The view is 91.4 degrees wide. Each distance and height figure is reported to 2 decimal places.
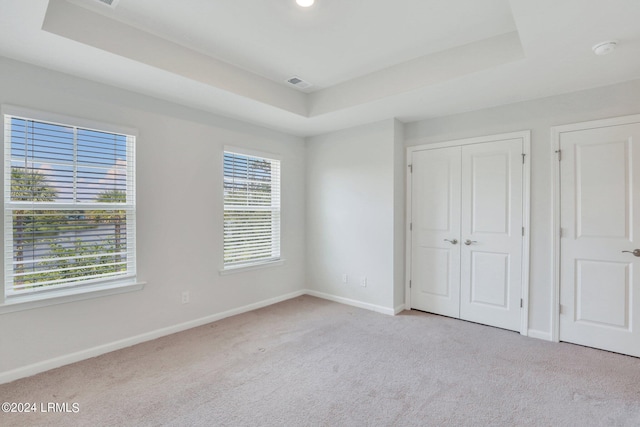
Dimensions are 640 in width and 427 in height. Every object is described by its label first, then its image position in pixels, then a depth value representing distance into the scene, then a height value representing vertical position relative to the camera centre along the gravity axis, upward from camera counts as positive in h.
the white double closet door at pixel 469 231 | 3.30 -0.25
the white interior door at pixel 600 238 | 2.71 -0.26
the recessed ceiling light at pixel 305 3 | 2.07 +1.39
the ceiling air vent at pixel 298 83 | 3.32 +1.40
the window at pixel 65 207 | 2.41 +0.03
